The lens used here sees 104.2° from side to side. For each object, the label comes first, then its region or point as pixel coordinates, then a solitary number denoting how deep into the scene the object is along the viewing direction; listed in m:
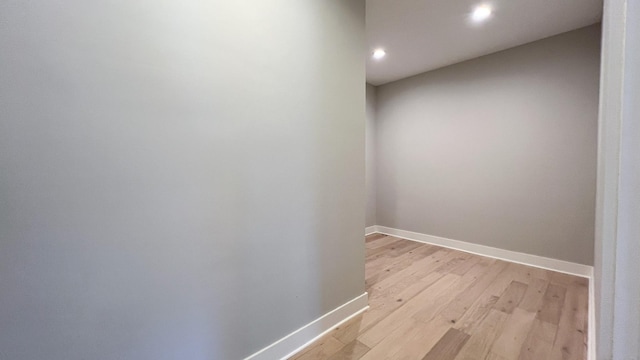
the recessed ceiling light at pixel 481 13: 2.02
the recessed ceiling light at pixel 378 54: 2.78
